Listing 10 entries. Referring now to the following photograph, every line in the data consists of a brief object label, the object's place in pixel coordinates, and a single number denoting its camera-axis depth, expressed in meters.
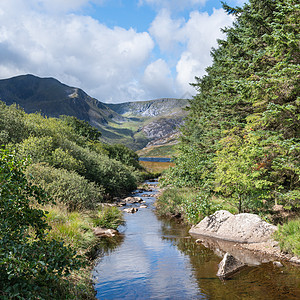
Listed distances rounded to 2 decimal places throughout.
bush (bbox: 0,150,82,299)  4.33
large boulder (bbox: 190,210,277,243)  11.92
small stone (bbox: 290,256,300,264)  9.48
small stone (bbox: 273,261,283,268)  9.31
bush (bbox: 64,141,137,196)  29.37
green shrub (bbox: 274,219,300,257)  9.91
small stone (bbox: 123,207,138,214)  21.95
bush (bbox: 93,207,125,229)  15.46
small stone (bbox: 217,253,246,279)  8.69
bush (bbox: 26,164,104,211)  16.39
